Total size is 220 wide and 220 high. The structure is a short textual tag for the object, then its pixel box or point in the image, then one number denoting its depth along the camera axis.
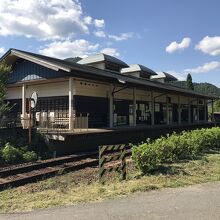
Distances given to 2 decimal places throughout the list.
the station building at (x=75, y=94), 13.51
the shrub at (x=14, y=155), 9.26
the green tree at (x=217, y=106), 48.56
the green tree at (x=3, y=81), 12.24
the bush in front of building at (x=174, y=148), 6.77
